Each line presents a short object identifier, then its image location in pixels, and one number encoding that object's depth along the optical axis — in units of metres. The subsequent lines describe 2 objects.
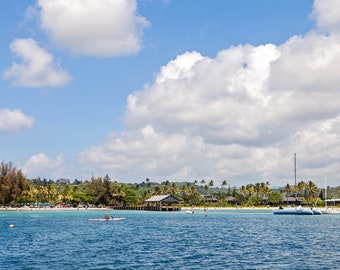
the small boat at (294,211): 186.25
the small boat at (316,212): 191.51
